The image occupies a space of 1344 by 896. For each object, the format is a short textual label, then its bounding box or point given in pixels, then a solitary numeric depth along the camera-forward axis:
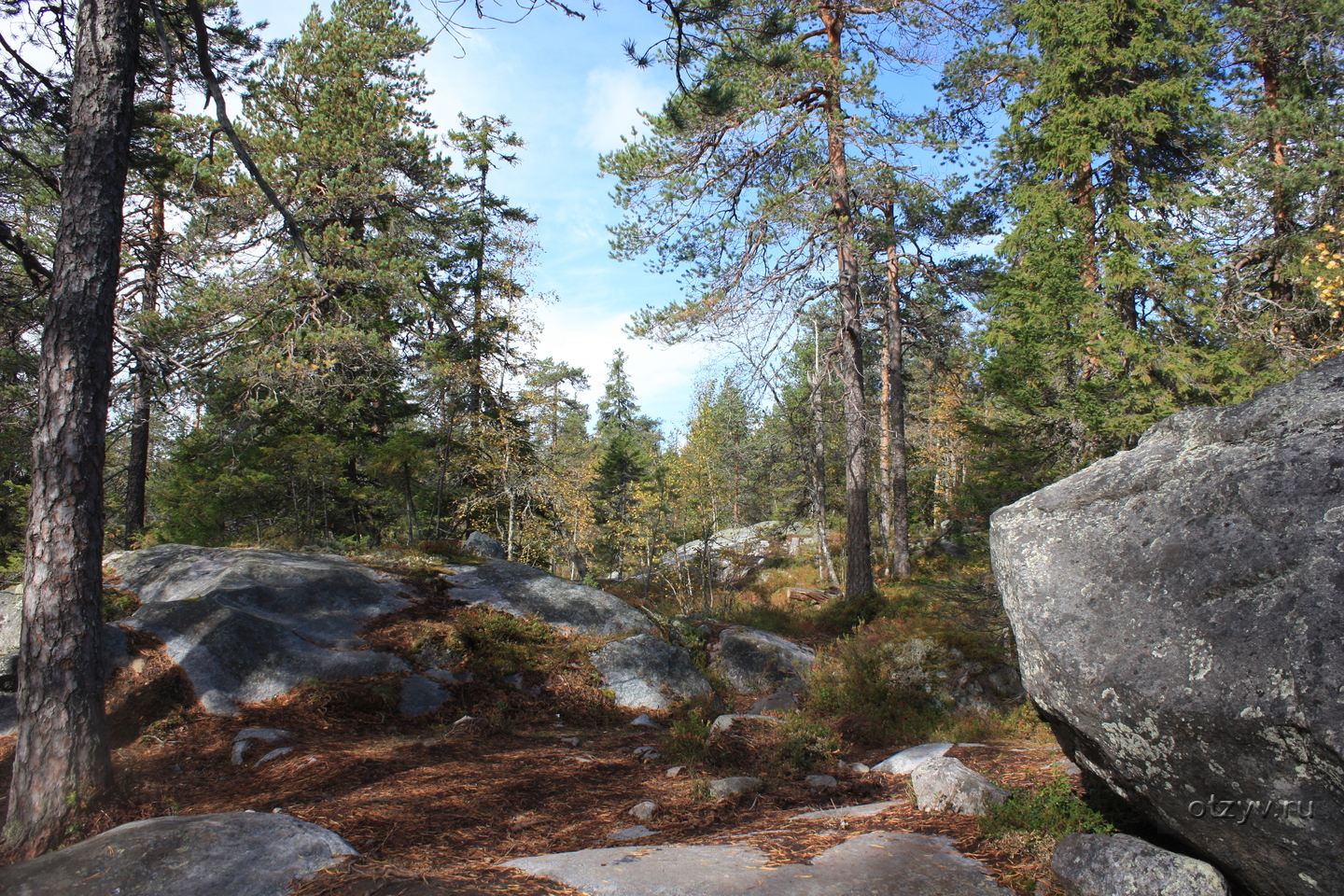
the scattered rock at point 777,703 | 8.40
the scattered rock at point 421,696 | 7.14
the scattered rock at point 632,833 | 3.97
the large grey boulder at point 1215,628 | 2.35
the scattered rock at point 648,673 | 8.47
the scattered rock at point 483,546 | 12.91
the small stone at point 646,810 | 4.38
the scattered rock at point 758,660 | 10.02
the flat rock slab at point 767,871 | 2.96
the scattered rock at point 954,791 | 4.02
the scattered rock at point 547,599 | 9.68
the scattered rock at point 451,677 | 7.78
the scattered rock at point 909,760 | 5.46
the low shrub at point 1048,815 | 3.38
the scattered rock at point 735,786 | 4.84
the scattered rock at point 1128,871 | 2.72
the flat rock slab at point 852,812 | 4.21
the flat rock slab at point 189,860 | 2.99
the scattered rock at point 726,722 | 6.25
